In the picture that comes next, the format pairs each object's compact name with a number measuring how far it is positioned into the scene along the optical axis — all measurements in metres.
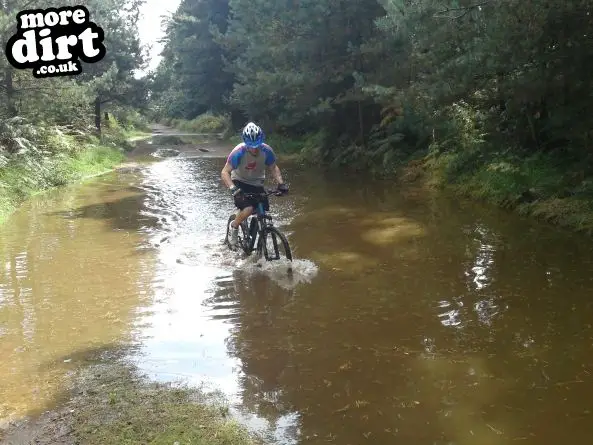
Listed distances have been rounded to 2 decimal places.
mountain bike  8.58
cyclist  8.33
